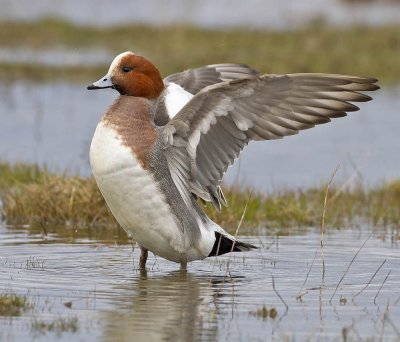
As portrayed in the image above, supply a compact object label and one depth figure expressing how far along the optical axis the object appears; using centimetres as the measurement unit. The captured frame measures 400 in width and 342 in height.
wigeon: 1257
